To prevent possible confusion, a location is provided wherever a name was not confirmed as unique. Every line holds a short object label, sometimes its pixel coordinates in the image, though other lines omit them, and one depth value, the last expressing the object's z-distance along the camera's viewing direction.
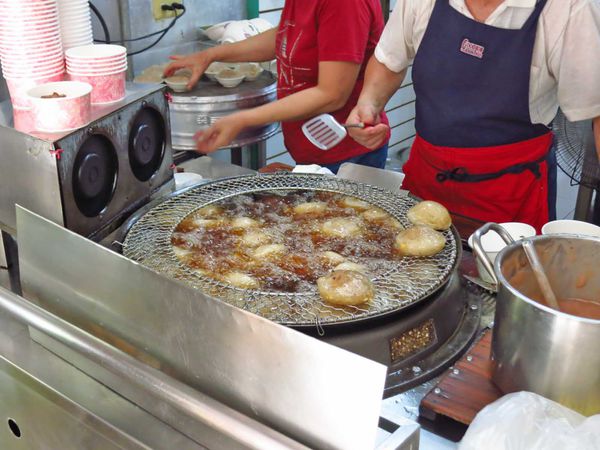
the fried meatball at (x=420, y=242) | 1.52
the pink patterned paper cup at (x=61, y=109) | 1.41
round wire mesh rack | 1.31
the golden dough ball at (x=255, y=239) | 1.63
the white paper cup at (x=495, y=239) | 1.60
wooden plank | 1.19
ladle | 1.25
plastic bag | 0.97
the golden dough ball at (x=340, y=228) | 1.67
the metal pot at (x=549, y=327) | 1.05
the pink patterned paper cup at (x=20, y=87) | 1.55
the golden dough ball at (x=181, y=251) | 1.54
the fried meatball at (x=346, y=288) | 1.31
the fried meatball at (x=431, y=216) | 1.64
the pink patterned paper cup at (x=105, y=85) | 1.60
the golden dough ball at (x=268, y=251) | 1.57
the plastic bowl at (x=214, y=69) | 3.33
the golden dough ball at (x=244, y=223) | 1.70
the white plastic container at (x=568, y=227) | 1.67
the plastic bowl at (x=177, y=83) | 3.14
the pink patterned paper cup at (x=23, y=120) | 1.45
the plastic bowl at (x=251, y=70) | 3.42
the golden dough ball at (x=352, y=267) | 1.48
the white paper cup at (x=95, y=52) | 1.60
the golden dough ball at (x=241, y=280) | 1.43
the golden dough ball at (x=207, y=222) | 1.70
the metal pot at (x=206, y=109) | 3.06
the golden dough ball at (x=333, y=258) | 1.53
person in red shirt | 2.55
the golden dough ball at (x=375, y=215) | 1.75
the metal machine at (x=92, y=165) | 1.43
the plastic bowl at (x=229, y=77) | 3.24
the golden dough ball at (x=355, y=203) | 1.81
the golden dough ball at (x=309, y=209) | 1.78
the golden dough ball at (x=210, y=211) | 1.75
